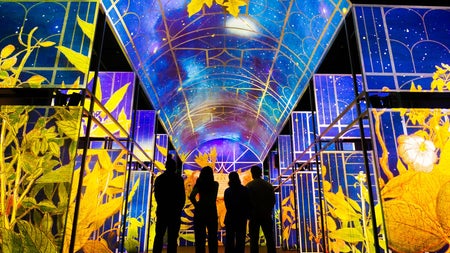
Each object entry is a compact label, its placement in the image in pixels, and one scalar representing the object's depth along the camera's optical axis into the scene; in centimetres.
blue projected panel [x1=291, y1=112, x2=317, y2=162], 837
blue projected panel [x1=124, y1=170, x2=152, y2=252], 724
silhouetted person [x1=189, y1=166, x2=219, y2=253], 370
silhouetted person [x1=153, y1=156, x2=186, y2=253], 347
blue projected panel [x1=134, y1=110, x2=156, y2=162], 796
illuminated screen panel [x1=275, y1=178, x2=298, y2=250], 1033
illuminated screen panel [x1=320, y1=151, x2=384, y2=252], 515
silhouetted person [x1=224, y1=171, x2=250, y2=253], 393
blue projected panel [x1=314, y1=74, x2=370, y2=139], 606
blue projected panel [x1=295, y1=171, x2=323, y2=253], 775
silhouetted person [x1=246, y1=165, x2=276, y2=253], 411
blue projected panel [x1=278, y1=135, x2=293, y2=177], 1062
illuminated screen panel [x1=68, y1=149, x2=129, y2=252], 416
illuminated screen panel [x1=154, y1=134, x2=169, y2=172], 909
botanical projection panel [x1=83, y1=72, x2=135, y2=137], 554
